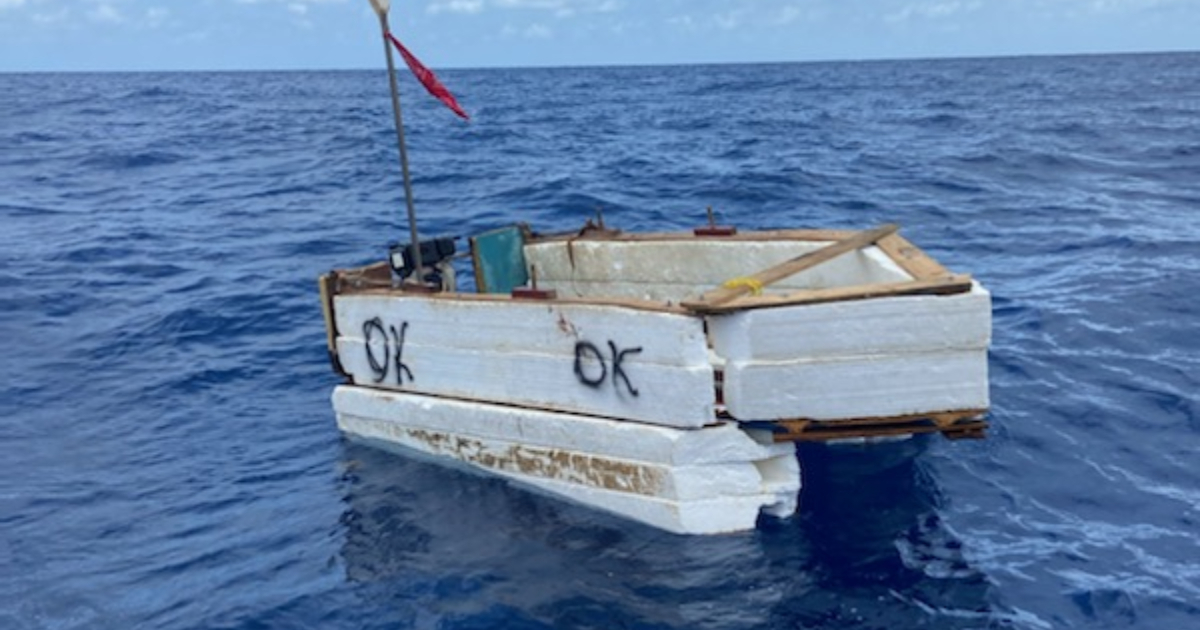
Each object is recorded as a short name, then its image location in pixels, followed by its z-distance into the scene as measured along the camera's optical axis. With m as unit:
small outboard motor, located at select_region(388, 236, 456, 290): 9.54
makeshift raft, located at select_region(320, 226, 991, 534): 6.95
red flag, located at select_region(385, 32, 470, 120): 8.83
